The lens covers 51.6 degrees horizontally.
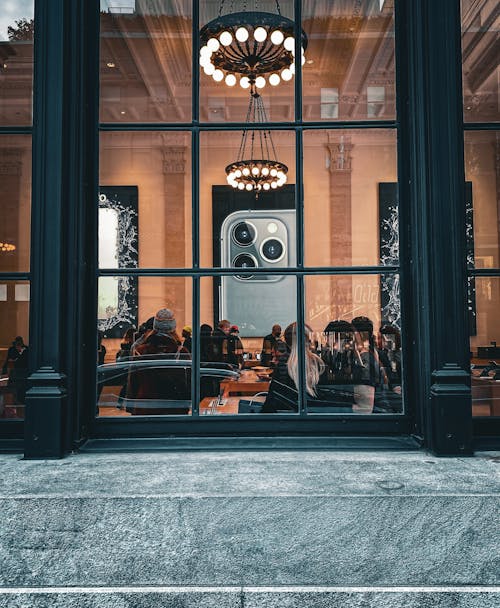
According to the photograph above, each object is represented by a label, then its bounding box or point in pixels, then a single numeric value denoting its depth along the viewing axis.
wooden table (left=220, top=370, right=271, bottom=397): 4.38
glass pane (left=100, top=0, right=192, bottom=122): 4.38
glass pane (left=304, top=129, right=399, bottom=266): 4.31
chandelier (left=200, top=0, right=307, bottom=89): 4.76
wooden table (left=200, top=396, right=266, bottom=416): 4.04
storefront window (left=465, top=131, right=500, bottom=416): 3.89
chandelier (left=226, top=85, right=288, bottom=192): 4.75
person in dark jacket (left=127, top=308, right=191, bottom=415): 4.14
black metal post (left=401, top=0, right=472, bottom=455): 3.68
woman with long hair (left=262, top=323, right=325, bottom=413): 4.14
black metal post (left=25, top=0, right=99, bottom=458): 3.59
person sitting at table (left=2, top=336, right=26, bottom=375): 4.12
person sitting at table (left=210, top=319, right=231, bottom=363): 4.48
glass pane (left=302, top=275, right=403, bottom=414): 4.14
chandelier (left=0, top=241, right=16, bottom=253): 4.17
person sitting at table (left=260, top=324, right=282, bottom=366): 4.81
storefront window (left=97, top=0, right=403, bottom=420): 4.21
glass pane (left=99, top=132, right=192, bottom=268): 4.29
